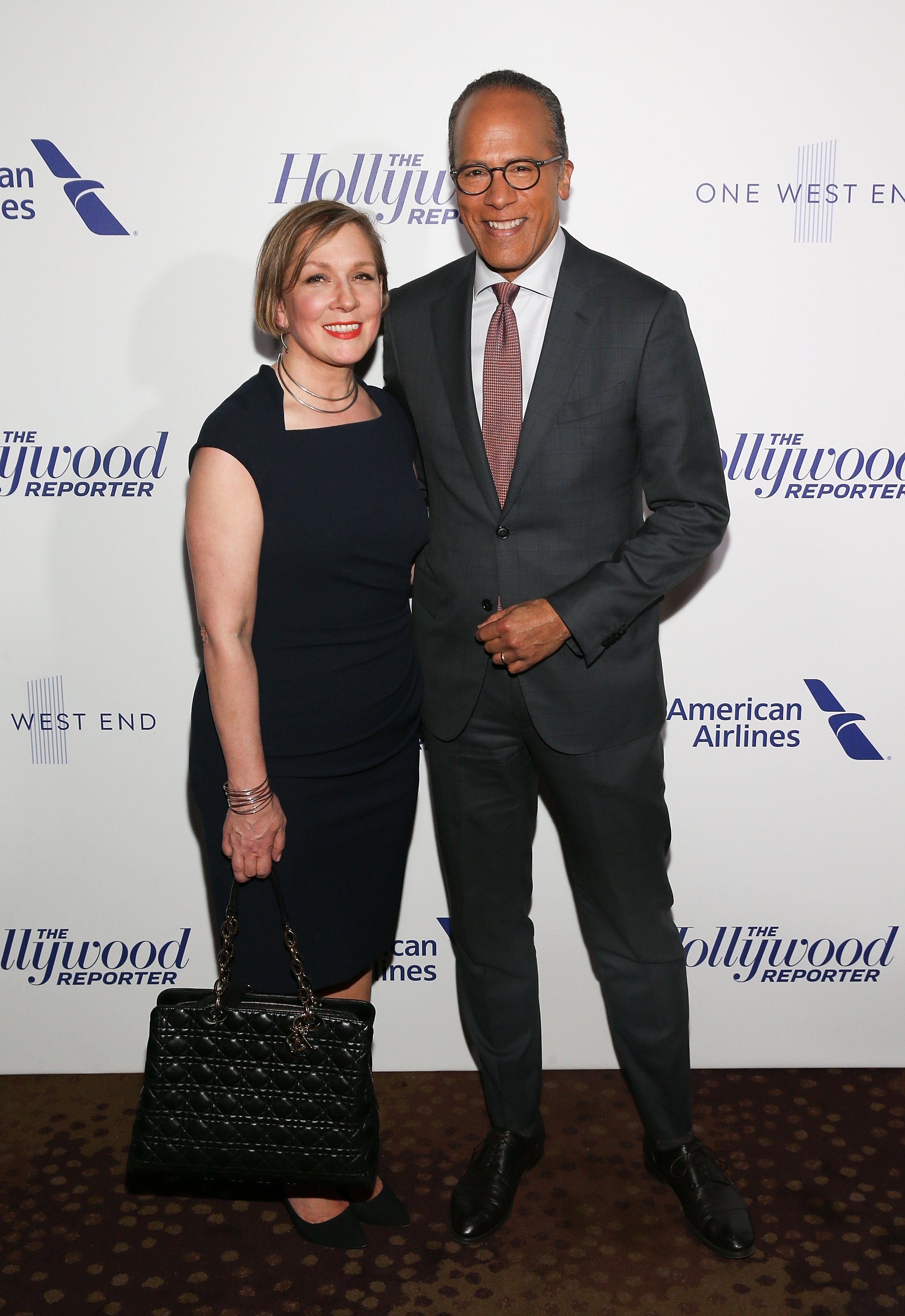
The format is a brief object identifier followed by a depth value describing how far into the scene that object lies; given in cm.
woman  197
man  208
